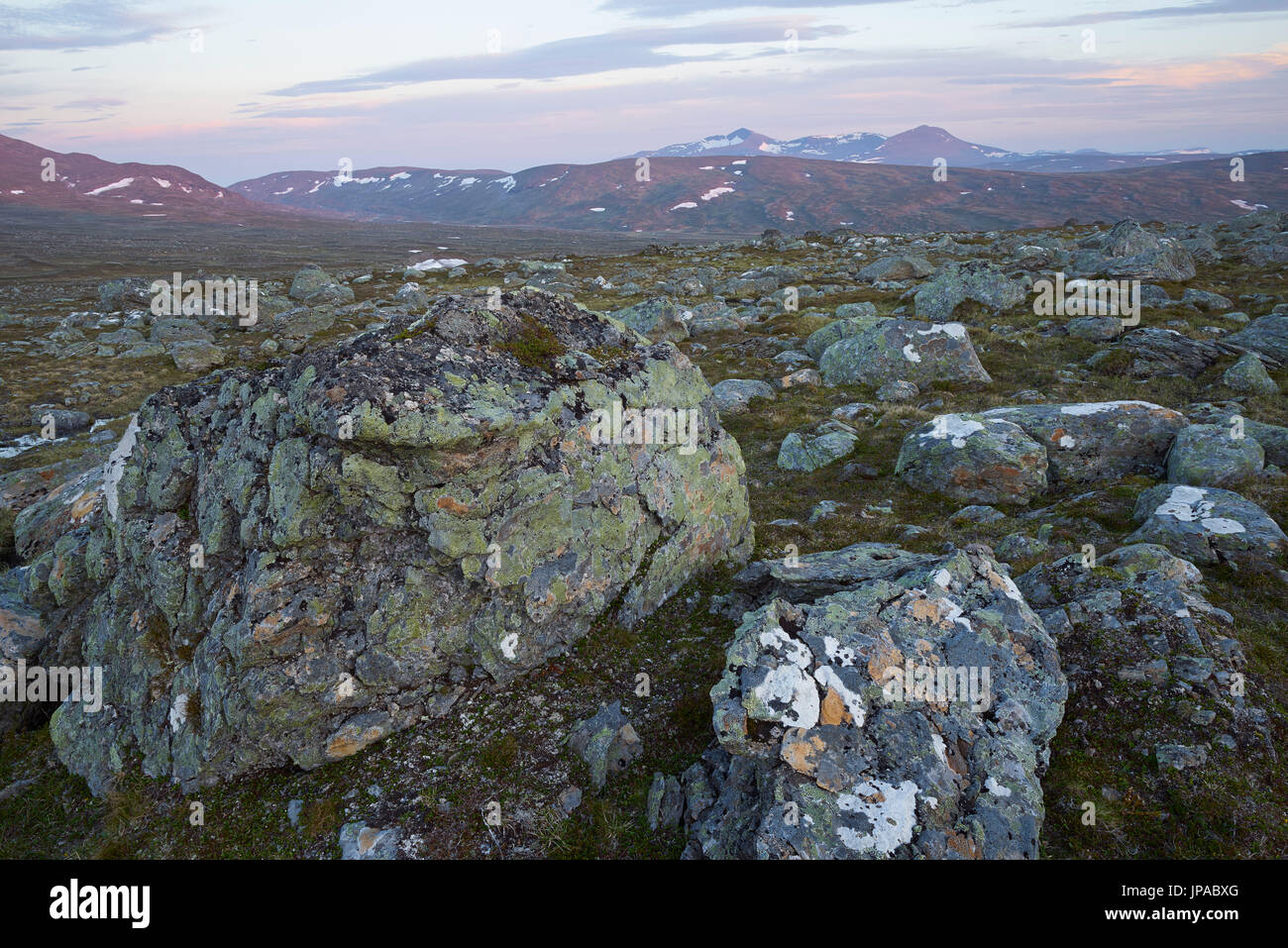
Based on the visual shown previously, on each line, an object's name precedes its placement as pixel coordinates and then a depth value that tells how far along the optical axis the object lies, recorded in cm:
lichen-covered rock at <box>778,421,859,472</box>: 2036
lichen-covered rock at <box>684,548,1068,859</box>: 695
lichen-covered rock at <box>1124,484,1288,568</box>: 1192
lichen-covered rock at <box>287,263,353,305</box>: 7006
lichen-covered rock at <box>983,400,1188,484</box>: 1750
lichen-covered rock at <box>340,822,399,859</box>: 791
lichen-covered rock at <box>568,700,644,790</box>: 879
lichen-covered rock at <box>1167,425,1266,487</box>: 1530
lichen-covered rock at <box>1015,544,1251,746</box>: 846
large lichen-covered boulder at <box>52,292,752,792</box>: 941
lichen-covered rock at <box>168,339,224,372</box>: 4225
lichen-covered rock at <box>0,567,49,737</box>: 1197
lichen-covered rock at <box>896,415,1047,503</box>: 1709
